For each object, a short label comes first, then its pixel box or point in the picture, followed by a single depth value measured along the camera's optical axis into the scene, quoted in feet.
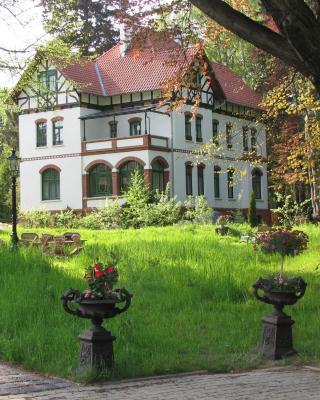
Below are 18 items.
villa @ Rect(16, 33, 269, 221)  133.28
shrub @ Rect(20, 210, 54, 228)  127.75
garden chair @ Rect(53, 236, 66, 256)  58.19
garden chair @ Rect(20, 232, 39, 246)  64.77
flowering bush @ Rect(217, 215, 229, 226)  91.69
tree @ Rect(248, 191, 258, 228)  122.07
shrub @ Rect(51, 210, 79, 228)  124.88
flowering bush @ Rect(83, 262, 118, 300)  24.49
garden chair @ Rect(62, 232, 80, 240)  66.30
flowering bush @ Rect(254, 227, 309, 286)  36.37
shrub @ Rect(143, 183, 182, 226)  111.65
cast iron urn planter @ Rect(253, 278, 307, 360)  28.09
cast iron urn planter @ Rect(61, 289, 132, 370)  24.30
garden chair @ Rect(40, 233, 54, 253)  59.06
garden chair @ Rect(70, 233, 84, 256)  58.58
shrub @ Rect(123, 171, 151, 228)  114.73
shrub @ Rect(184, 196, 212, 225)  113.30
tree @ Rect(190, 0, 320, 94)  26.55
